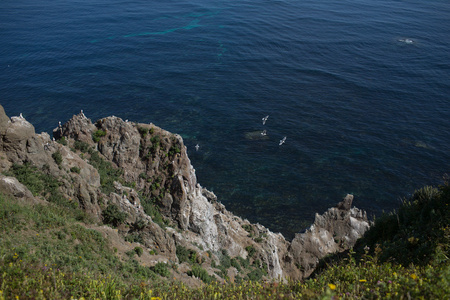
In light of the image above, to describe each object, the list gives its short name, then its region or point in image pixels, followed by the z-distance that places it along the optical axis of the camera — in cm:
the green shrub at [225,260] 4471
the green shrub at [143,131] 4828
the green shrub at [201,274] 3516
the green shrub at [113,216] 3569
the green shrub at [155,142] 4794
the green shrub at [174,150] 4766
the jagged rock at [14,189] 2864
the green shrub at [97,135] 4559
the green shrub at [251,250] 5061
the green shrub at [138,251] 3311
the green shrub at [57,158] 3572
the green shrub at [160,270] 3189
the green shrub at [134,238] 3472
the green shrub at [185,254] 3867
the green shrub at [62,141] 4217
